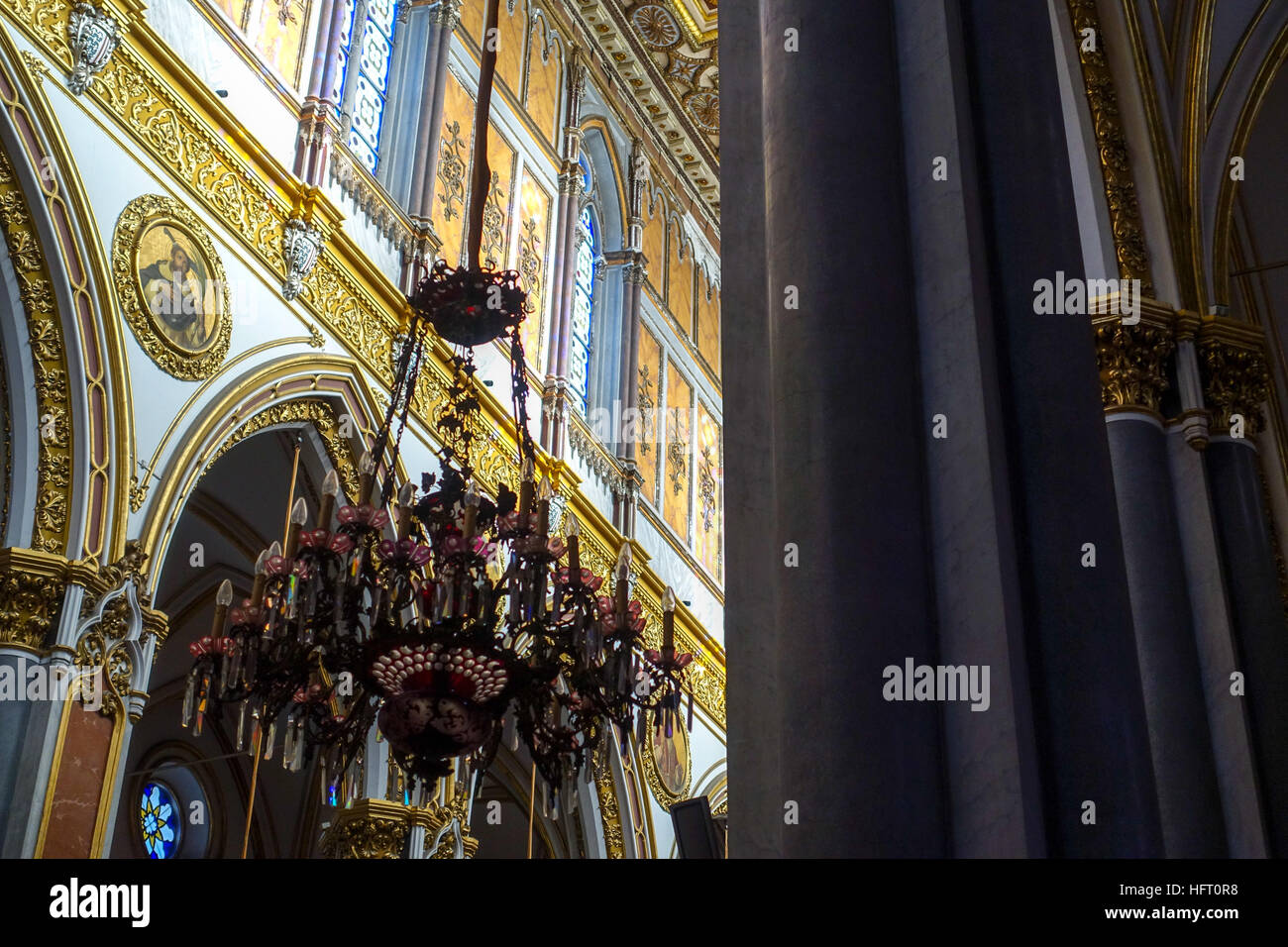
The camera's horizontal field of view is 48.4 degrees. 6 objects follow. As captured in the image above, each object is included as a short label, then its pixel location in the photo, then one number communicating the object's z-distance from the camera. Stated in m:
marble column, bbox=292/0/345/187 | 9.44
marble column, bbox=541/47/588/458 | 12.29
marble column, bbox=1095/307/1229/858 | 6.03
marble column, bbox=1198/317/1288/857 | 6.43
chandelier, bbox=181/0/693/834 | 6.30
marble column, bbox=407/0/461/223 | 10.84
